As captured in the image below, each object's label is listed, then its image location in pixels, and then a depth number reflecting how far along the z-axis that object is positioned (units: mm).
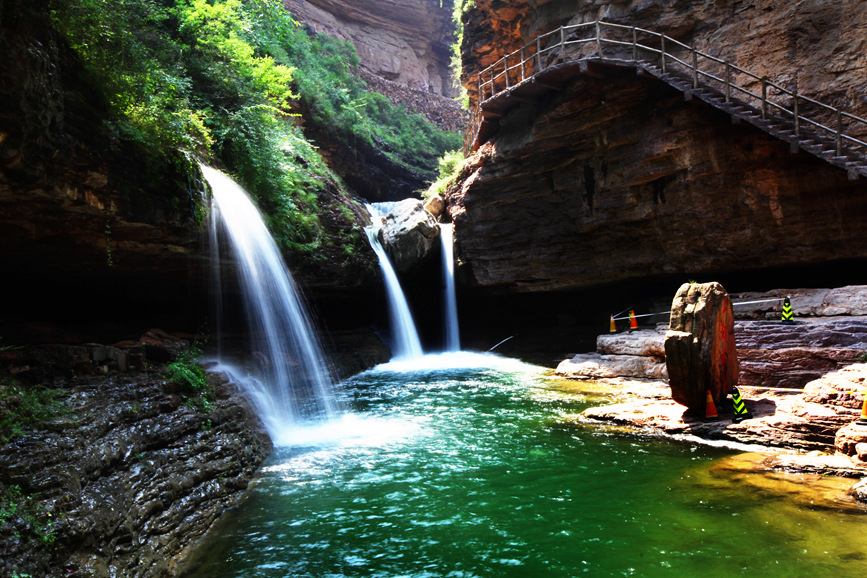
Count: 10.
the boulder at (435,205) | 23250
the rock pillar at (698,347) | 8188
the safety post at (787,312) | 11492
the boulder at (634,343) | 13258
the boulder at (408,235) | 20281
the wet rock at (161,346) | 8180
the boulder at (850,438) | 6359
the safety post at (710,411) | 8190
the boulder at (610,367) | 12836
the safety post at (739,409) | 7934
